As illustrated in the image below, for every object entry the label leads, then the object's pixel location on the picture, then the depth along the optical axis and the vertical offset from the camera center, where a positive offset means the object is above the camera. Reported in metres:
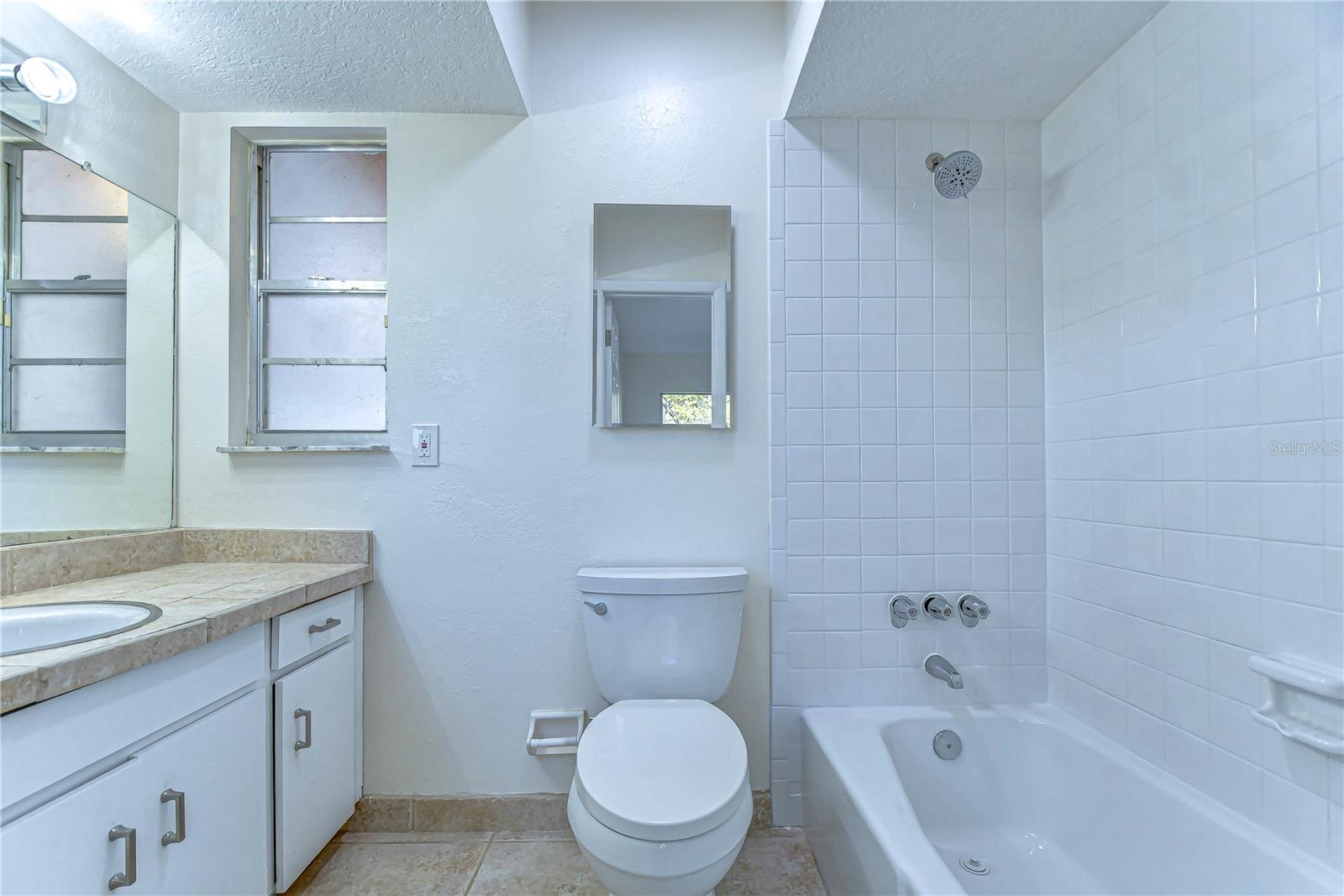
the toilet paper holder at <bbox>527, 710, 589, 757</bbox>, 1.61 -0.81
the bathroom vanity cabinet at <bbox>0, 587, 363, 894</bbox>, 0.79 -0.56
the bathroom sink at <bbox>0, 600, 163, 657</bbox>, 1.10 -0.34
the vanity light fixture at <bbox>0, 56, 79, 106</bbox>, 1.20 +0.79
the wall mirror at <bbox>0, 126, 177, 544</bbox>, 1.29 +0.24
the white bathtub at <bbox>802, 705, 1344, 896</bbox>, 1.05 -0.80
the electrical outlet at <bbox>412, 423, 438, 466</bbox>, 1.68 +0.02
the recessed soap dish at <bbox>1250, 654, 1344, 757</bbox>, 0.94 -0.43
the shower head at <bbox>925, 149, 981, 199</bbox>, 1.46 +0.72
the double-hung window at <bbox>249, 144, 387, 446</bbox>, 1.75 +0.47
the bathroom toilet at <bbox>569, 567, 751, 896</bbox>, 1.04 -0.65
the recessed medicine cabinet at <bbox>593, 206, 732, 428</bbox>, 1.68 +0.40
